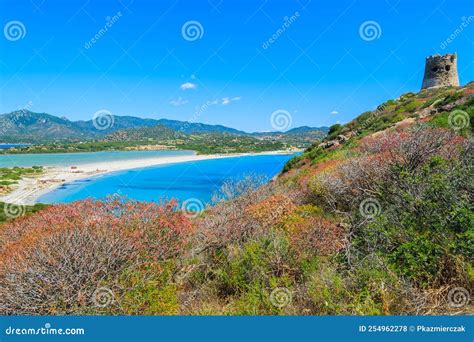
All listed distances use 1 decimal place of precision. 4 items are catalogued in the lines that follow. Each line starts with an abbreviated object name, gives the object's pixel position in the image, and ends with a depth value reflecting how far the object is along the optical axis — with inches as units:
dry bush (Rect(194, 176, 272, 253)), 310.2
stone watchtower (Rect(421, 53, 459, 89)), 1658.5
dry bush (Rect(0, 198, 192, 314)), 200.8
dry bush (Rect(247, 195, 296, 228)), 337.4
